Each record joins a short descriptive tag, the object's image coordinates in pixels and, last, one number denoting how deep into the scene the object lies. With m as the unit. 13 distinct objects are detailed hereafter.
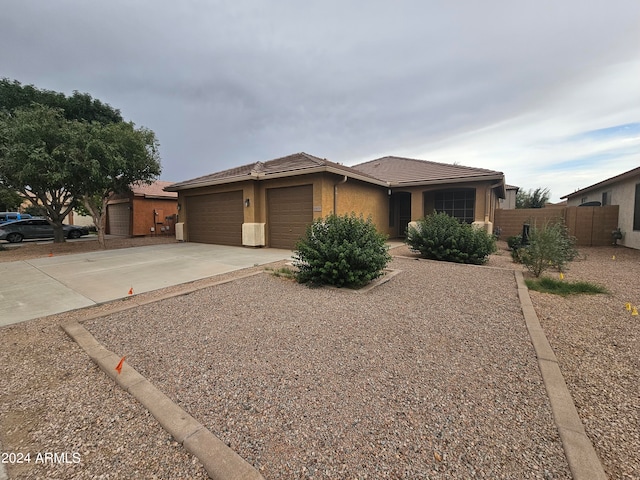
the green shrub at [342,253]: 5.66
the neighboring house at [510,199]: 27.30
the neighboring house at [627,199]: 10.64
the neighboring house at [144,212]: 19.77
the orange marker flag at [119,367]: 2.81
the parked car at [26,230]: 16.38
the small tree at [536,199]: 30.75
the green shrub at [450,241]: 8.27
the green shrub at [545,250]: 6.55
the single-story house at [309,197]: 11.20
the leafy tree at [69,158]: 10.26
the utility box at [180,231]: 15.74
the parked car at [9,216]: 23.71
